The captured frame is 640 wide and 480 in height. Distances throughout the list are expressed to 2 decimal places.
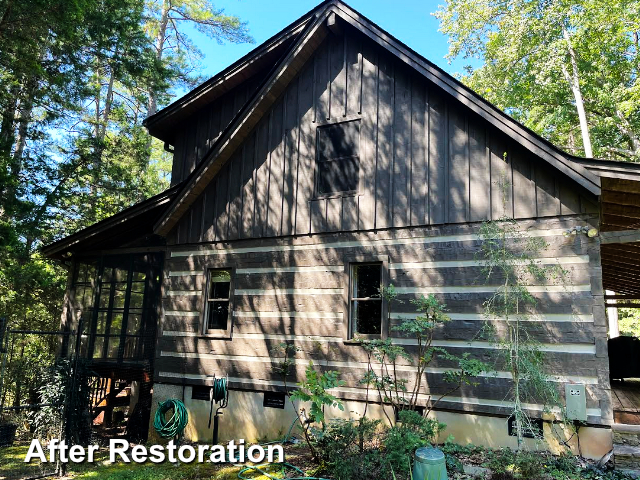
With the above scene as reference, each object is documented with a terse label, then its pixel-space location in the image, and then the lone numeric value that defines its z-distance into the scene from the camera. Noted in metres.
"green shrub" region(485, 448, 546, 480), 5.88
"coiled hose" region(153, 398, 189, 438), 8.66
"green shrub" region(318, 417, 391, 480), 5.93
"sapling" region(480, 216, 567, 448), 6.43
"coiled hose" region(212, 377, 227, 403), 9.04
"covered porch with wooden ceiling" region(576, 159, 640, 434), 6.59
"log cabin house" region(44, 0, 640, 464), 7.06
